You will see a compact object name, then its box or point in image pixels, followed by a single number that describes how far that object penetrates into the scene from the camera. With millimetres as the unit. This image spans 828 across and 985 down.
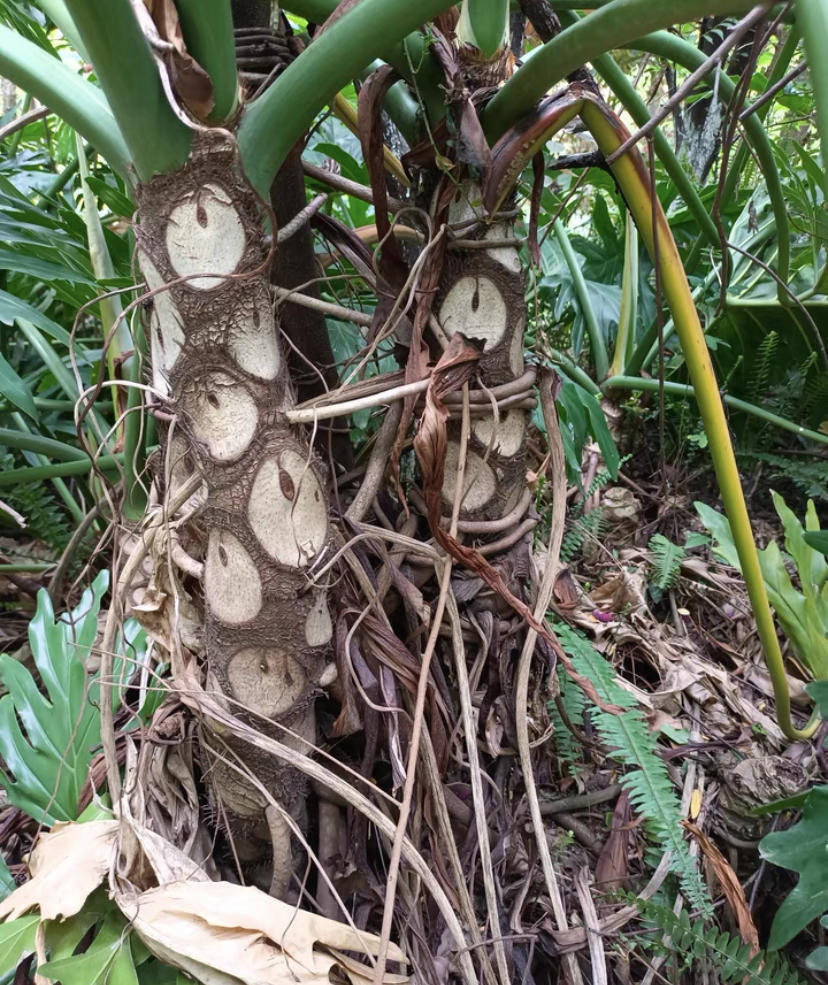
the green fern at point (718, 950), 567
